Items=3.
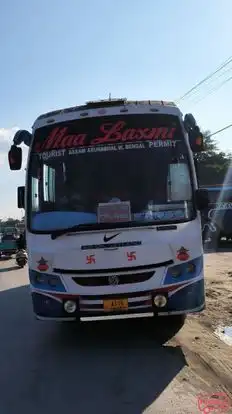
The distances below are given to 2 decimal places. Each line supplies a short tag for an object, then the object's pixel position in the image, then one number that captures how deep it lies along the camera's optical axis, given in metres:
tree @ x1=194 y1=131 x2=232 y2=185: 61.72
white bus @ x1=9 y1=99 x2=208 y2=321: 6.81
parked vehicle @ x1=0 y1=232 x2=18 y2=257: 31.01
